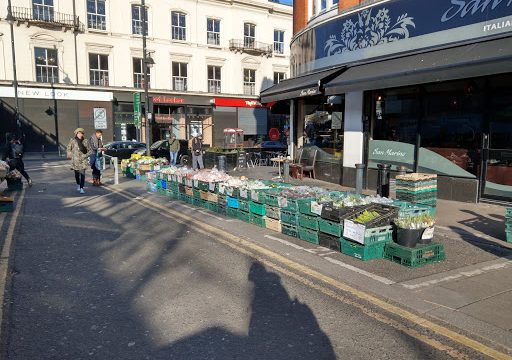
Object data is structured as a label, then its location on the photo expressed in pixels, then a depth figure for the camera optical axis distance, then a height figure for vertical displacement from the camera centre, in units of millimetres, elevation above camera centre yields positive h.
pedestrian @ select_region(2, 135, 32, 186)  13711 -893
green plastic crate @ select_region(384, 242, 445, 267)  5602 -1708
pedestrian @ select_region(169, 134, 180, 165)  20078 -964
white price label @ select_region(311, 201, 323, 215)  6482 -1230
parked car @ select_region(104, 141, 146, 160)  23764 -1174
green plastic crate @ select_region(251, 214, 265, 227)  7926 -1749
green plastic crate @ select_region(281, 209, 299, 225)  7102 -1526
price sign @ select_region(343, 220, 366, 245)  5816 -1446
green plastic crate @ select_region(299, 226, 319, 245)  6719 -1728
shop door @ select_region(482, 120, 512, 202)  9492 -734
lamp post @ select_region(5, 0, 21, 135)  27731 +4306
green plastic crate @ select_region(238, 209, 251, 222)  8297 -1743
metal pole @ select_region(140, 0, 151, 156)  19381 +969
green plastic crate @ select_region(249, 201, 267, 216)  7906 -1530
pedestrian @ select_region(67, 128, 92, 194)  12422 -809
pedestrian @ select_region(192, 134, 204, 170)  18594 -1076
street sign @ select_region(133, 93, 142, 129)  24002 +1087
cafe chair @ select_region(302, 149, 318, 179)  14969 -1365
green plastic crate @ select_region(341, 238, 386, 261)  5848 -1715
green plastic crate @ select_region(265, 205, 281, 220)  7504 -1514
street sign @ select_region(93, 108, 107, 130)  33156 +753
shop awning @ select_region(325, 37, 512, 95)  8141 +1304
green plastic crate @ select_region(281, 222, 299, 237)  7118 -1741
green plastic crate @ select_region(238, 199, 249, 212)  8328 -1531
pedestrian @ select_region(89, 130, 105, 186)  14148 -904
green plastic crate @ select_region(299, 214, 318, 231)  6715 -1510
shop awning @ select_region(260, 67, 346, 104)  12336 +1307
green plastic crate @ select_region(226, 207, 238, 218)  8716 -1757
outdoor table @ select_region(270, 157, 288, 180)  15777 -1208
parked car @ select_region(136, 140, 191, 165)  22312 -1202
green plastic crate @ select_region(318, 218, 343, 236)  6234 -1495
